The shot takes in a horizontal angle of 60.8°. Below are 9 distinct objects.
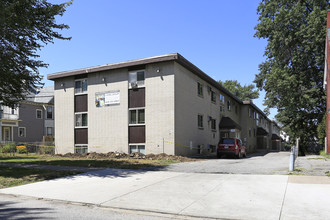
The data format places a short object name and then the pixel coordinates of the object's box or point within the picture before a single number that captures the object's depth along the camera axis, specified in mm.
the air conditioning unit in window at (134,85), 21312
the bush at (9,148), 25855
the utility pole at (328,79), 20859
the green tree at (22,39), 11617
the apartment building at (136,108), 20047
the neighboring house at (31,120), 36719
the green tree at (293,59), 26500
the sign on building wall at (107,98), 22078
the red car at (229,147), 21641
